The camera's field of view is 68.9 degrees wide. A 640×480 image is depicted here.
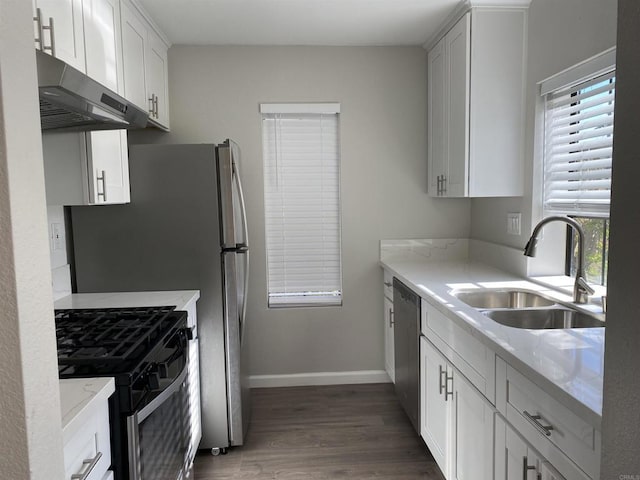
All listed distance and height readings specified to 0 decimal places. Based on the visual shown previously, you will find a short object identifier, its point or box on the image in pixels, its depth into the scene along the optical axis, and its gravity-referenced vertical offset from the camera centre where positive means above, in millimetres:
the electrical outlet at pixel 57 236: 2305 -145
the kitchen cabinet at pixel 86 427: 1108 -575
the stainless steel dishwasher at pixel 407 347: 2438 -825
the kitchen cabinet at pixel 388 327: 3129 -867
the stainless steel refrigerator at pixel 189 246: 2422 -212
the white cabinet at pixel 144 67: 2340 +779
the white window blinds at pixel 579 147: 2010 +242
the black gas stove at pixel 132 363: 1396 -509
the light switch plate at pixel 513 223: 2664 -133
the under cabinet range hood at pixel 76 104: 1297 +339
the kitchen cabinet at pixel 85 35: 1562 +660
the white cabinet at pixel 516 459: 1223 -734
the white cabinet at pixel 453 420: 1617 -883
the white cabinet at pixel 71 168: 1988 +166
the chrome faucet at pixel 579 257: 1884 -240
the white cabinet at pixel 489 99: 2533 +558
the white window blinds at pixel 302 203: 3223 +2
